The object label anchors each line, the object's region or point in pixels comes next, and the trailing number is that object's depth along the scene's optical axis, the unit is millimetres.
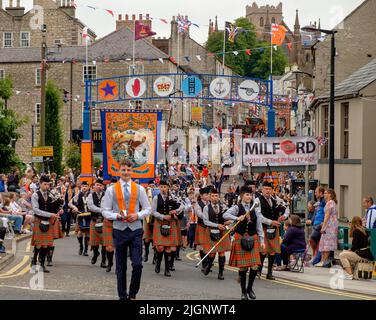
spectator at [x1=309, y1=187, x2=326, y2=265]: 20969
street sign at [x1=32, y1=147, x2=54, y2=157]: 33944
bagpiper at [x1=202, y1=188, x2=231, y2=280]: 17922
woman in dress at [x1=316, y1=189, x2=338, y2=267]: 19906
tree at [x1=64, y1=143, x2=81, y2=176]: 55594
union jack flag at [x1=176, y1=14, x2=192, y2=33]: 43638
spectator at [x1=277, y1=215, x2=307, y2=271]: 19188
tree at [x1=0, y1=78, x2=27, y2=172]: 38344
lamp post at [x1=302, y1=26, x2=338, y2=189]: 23381
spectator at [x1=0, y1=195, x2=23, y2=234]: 25938
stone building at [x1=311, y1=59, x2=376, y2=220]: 29422
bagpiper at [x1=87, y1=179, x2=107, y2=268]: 19002
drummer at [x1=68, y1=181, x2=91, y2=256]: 20969
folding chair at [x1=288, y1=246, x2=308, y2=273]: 19125
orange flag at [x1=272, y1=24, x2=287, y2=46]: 45906
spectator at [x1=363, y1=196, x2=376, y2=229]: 19359
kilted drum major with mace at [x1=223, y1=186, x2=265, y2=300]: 14164
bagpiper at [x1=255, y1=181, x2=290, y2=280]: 16609
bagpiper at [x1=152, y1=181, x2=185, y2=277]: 18344
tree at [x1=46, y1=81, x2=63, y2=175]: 54281
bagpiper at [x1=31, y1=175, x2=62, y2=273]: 17328
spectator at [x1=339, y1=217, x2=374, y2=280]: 18203
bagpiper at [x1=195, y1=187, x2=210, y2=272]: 18391
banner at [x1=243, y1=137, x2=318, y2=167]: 24125
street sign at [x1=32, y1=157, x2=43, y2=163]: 34688
